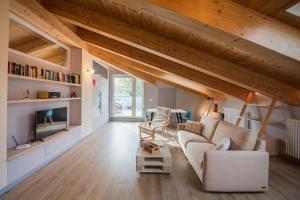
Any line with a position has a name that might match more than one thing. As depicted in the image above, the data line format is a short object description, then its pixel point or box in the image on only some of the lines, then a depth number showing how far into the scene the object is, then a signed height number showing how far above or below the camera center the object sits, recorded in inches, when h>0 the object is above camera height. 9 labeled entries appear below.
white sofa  73.0 -37.3
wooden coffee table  89.4 -41.6
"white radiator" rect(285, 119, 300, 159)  105.9 -29.5
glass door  270.5 +5.7
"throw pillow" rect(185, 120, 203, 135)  135.9 -27.6
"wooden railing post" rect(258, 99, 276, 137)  114.6 -14.7
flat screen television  96.4 -18.6
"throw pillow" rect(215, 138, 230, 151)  78.2 -26.3
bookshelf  84.0 -2.0
